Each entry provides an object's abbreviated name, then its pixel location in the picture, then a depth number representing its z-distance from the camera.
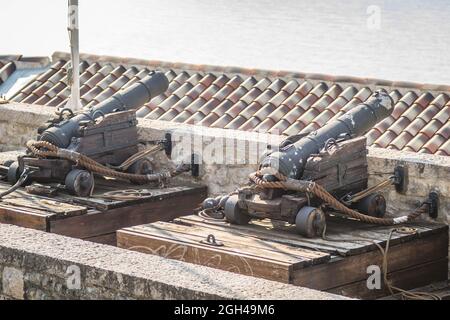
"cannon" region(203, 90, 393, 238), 12.57
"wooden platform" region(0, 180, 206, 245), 13.59
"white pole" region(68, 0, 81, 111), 17.45
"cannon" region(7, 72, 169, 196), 14.67
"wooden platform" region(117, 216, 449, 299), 11.62
